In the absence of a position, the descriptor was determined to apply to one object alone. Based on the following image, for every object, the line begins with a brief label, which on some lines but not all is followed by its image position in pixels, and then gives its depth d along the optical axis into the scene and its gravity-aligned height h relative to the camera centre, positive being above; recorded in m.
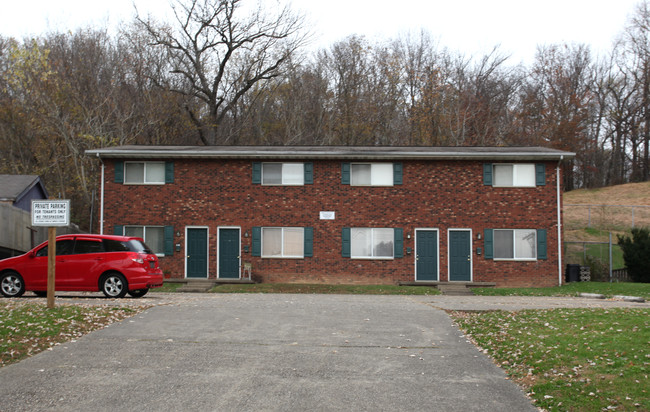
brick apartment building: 24.16 +0.85
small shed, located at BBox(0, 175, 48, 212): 29.86 +2.27
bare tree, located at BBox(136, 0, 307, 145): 40.72 +11.40
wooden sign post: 12.48 +0.37
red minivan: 16.38 -0.87
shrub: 26.00 -0.82
